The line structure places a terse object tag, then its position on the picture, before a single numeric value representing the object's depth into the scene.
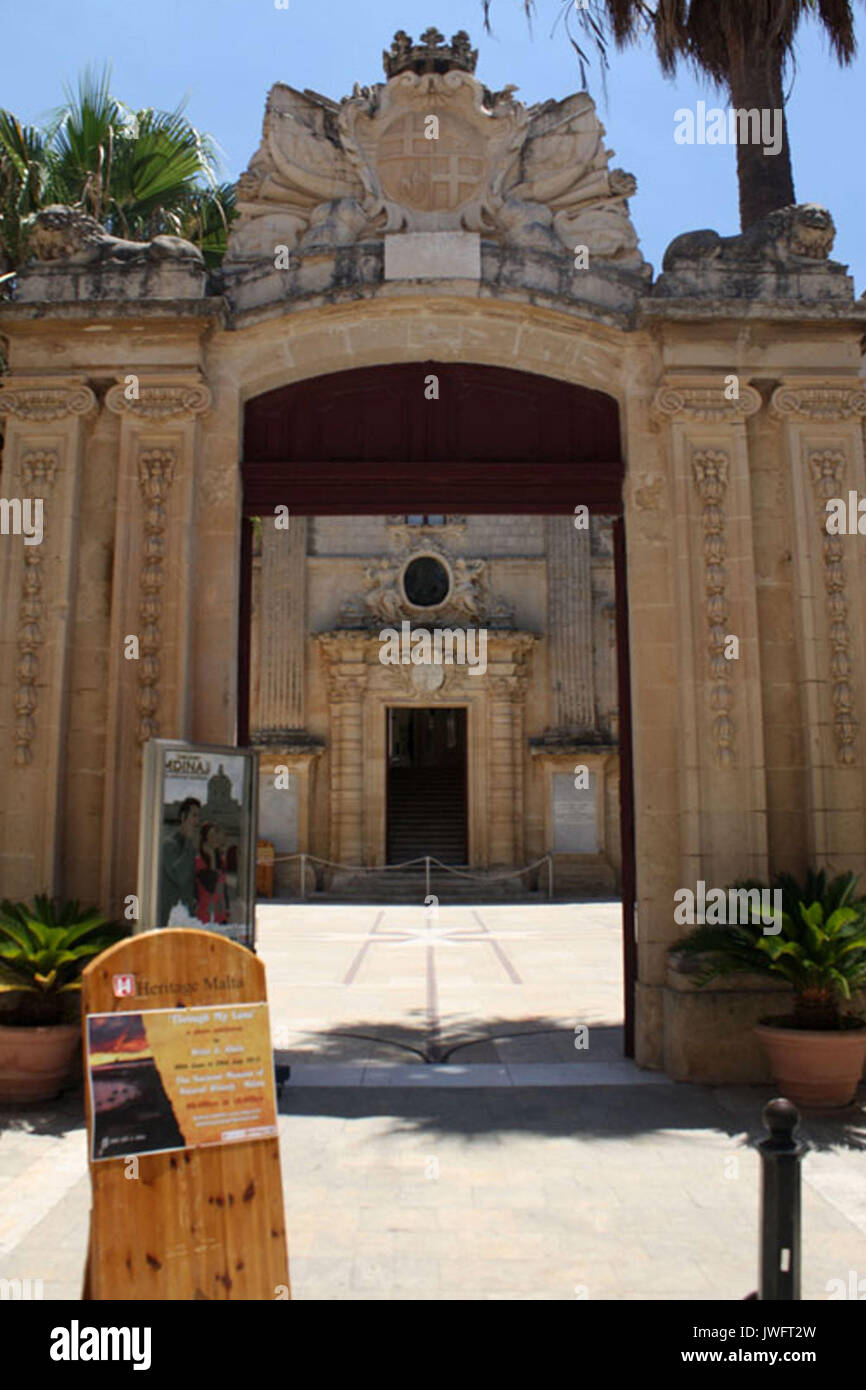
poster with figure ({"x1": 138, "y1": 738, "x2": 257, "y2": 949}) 6.21
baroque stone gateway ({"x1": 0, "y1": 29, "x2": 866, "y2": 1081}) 7.95
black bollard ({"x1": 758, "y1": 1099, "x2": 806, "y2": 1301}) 3.51
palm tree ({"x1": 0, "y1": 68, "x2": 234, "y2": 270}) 11.47
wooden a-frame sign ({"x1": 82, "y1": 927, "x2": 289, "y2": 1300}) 3.36
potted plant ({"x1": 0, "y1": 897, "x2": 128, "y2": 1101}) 6.84
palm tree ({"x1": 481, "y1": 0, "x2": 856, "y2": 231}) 9.77
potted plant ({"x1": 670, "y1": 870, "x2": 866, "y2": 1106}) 6.83
